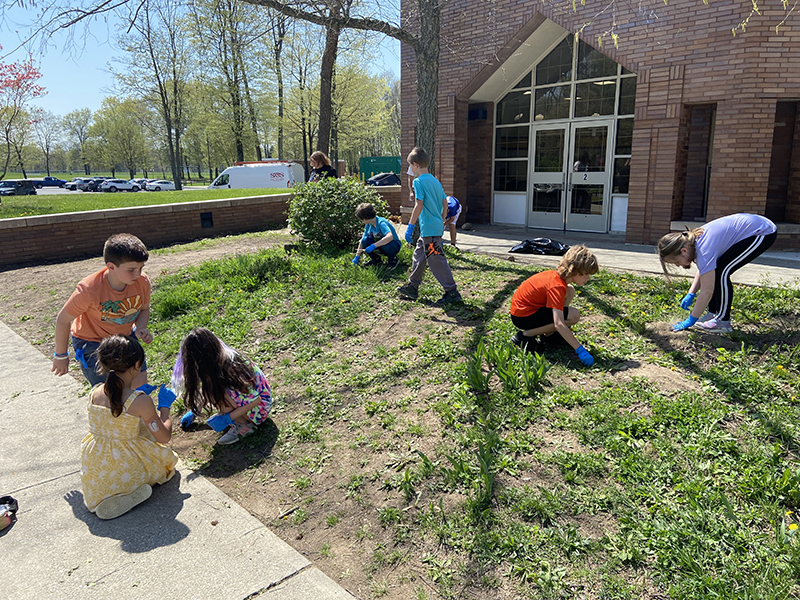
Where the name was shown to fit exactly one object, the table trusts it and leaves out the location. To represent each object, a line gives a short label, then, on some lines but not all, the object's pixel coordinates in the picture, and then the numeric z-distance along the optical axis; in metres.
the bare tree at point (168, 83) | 37.69
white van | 27.41
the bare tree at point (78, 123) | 79.19
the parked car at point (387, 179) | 27.14
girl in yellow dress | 3.28
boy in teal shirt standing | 5.96
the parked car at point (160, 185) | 48.84
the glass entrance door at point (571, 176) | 11.77
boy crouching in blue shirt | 7.22
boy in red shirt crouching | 4.24
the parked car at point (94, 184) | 48.38
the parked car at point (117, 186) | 47.88
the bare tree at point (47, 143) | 76.53
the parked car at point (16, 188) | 39.75
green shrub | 8.56
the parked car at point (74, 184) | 51.84
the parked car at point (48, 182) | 55.89
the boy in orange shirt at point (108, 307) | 3.66
